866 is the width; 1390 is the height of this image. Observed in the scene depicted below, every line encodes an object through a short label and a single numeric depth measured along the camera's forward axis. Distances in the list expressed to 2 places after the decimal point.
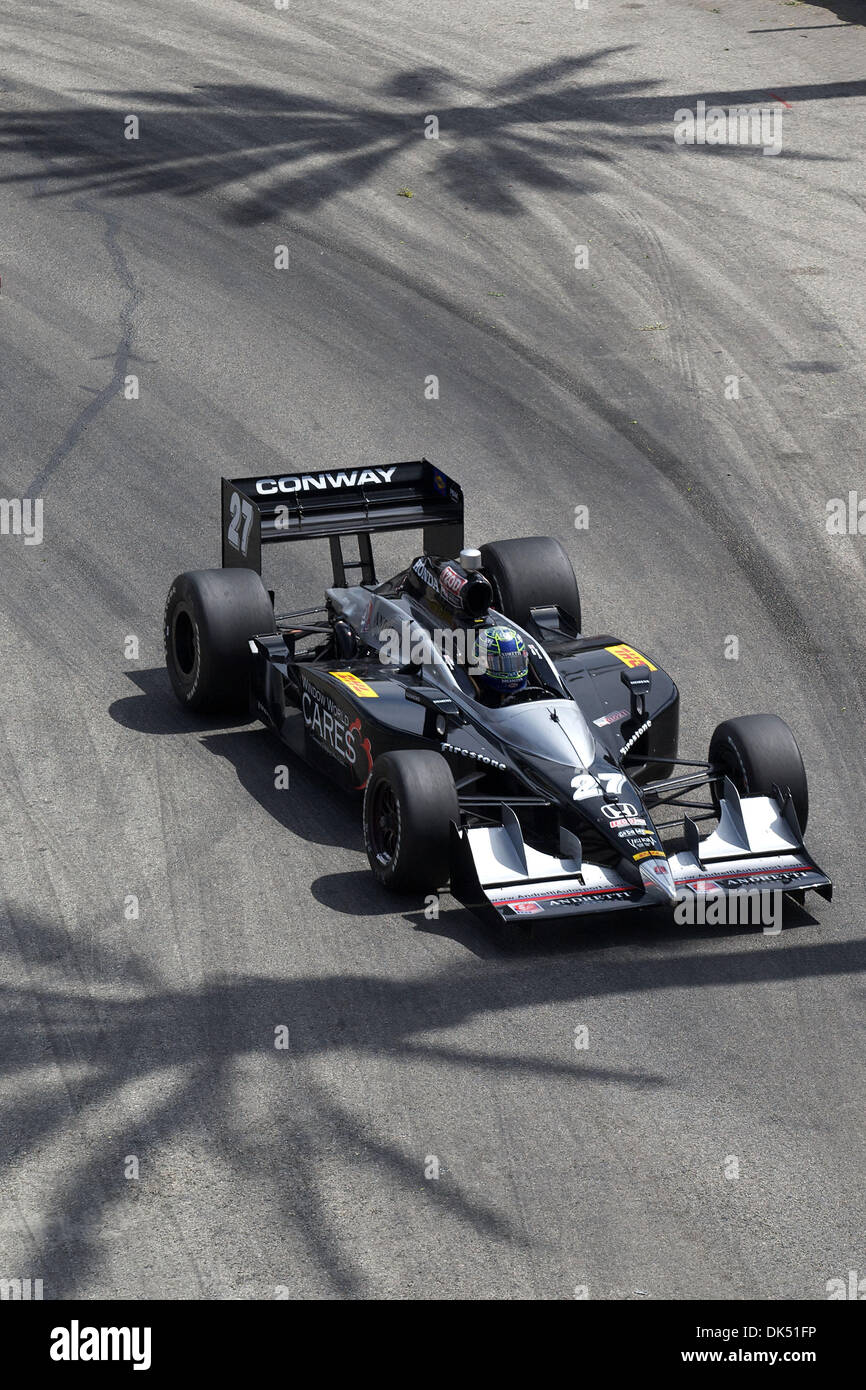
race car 18.89
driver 21.05
